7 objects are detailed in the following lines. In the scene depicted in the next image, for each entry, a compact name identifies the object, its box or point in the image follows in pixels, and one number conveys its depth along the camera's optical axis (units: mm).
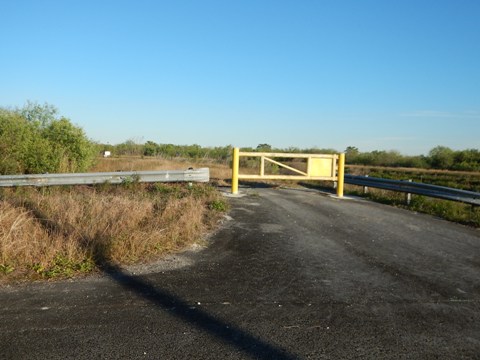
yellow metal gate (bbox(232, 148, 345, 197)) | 13266
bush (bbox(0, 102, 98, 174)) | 12898
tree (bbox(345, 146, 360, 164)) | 56412
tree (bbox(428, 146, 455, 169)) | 48062
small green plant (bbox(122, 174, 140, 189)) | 11875
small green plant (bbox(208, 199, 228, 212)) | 9656
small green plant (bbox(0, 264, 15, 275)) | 5047
